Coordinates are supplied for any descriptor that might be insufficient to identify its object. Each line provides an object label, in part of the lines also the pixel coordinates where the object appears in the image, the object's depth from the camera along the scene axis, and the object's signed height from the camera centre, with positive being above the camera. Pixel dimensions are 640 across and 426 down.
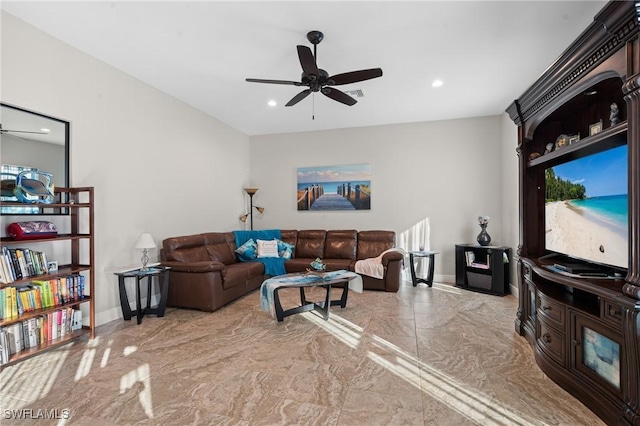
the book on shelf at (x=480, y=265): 4.64 -0.82
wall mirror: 2.53 +0.63
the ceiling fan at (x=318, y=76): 2.70 +1.32
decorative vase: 4.80 -0.39
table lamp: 3.56 -0.34
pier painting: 5.87 +0.53
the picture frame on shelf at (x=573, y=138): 2.57 +0.65
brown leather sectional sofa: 3.77 -0.73
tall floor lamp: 6.15 +0.14
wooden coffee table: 3.38 -0.79
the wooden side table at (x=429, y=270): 5.00 -0.90
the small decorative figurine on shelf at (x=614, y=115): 1.97 +0.64
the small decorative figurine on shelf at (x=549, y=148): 2.83 +0.62
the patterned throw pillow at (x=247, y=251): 5.26 -0.64
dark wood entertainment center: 1.60 -0.21
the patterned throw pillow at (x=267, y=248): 5.31 -0.60
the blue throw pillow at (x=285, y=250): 5.45 -0.66
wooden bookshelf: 2.42 -0.38
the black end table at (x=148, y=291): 3.37 -0.89
